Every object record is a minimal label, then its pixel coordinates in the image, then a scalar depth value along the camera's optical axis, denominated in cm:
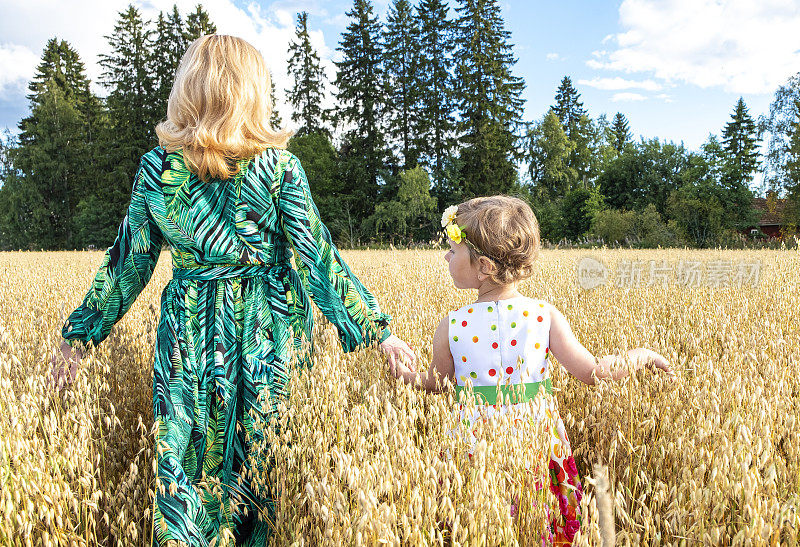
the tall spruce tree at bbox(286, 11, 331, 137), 4116
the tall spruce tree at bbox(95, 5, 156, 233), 3850
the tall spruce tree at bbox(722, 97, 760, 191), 5258
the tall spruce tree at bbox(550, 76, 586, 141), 5697
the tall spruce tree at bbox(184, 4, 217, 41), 3900
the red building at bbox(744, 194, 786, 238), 4305
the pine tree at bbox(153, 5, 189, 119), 3944
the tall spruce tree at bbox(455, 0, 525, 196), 3478
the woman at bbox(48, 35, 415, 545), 176
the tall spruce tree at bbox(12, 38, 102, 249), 4091
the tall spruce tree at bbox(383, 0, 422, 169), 3747
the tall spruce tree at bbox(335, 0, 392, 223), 3650
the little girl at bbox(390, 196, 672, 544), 194
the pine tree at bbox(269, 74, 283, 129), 3922
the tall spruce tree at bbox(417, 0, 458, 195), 3731
